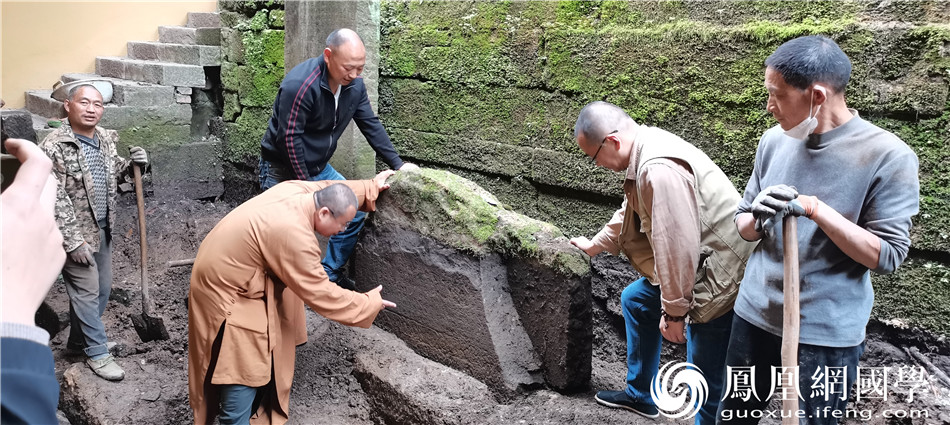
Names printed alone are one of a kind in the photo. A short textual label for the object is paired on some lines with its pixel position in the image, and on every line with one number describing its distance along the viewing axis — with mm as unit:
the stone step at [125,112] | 6266
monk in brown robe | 3047
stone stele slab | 3486
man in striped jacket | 4039
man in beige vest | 2635
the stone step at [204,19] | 7395
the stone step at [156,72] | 6688
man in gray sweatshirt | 2098
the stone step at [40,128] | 5531
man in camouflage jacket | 3854
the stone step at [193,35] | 7027
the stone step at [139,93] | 6438
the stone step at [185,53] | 6895
